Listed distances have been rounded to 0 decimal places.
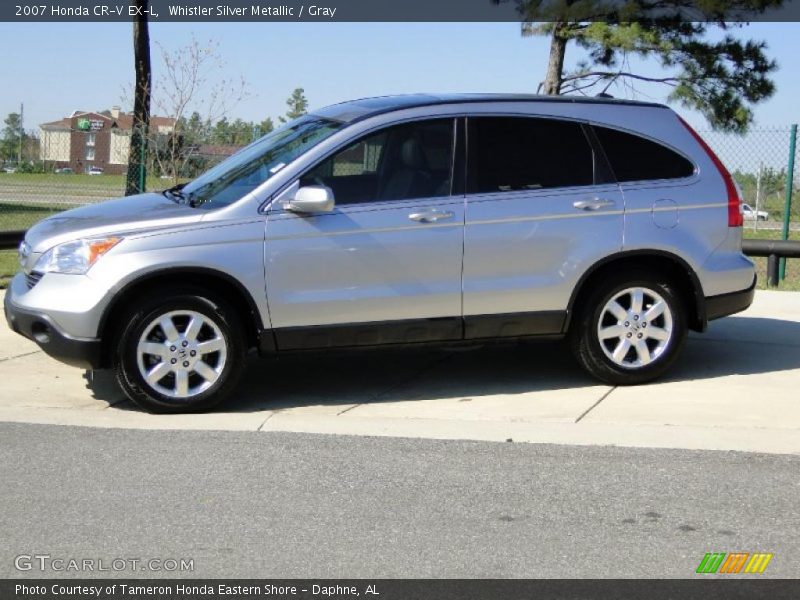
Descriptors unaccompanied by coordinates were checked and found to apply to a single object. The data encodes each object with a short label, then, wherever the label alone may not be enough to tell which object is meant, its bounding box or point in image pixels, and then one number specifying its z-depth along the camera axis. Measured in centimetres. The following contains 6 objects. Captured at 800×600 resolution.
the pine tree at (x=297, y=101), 8781
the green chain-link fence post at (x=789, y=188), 1422
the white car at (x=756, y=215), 1696
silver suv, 660
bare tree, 1494
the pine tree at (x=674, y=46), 1962
